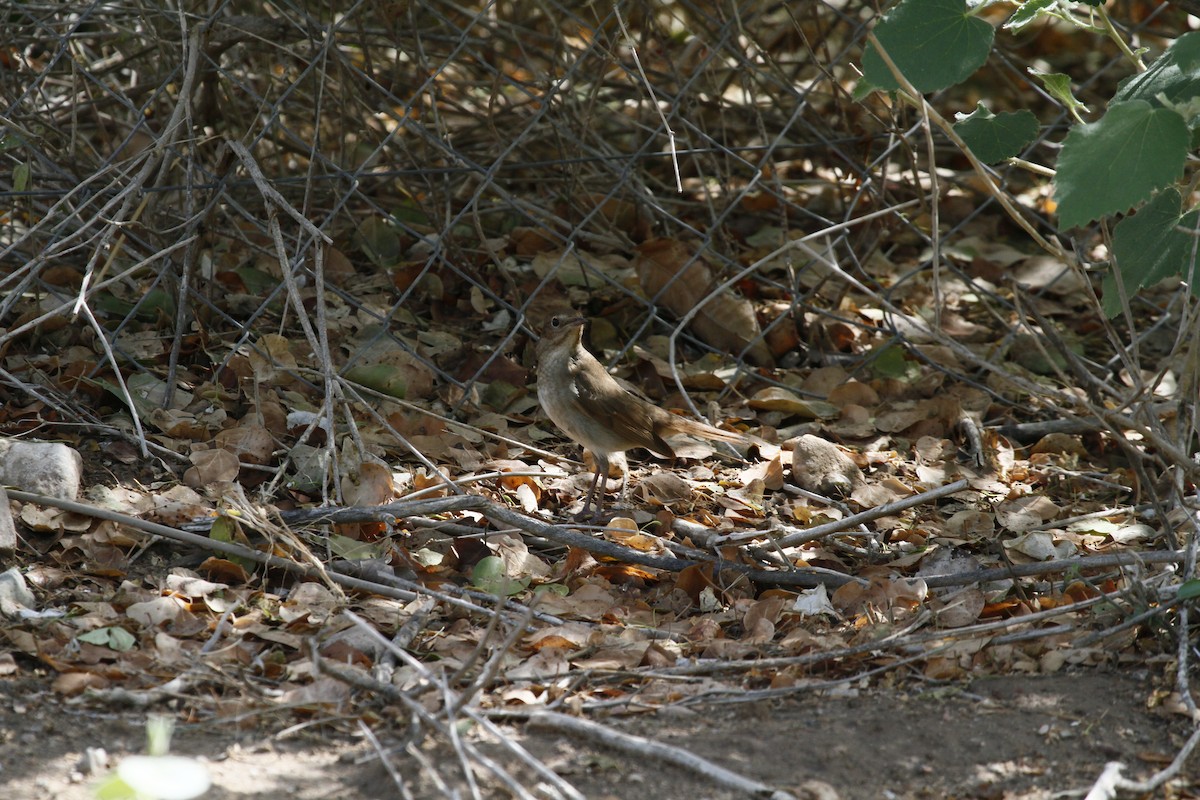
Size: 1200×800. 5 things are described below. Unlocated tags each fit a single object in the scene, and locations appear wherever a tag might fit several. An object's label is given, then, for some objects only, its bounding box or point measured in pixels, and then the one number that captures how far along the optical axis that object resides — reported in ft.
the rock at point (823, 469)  30.32
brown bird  30.89
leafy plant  19.04
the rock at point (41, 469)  24.31
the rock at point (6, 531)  22.72
